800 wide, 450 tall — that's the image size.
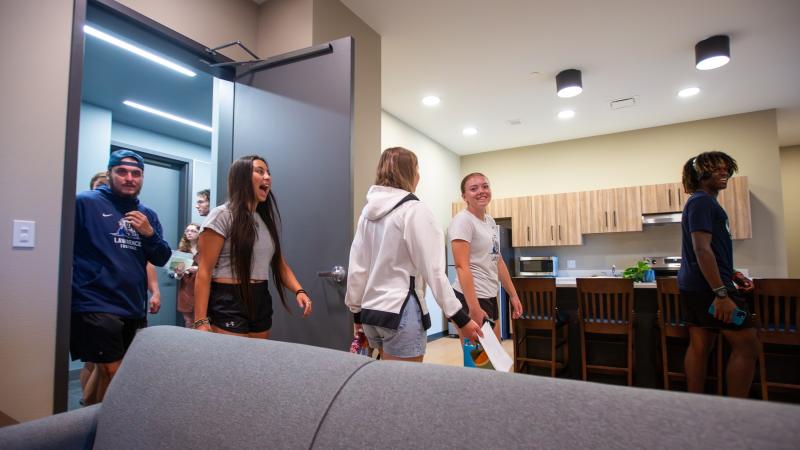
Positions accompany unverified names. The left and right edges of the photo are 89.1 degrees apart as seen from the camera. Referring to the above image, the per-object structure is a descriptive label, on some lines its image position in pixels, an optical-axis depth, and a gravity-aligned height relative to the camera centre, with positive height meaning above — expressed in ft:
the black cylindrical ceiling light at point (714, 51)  11.10 +5.50
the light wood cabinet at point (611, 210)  17.49 +1.82
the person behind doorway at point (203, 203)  12.31 +1.51
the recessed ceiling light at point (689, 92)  14.51 +5.74
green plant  12.06 -0.61
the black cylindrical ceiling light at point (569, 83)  12.99 +5.41
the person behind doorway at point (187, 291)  10.39 -1.02
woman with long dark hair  5.15 -0.13
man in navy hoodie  5.74 -0.19
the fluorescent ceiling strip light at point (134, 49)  9.77 +5.27
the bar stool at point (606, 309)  9.25 -1.36
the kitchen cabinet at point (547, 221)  18.83 +1.46
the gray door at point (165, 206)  15.40 +1.78
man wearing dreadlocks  6.97 -0.42
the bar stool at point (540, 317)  9.89 -1.64
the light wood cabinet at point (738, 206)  15.58 +1.76
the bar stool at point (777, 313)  7.75 -1.20
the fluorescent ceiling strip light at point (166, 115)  13.85 +4.95
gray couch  1.62 -0.81
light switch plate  4.98 +0.22
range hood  16.69 +1.37
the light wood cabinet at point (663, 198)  16.57 +2.21
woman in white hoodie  4.95 -0.32
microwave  19.13 -0.69
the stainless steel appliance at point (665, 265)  16.71 -0.57
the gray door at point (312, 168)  6.86 +1.49
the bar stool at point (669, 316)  8.73 -1.41
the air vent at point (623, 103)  15.43 +5.71
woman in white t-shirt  7.06 +0.06
